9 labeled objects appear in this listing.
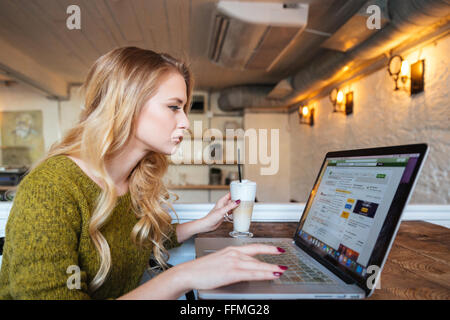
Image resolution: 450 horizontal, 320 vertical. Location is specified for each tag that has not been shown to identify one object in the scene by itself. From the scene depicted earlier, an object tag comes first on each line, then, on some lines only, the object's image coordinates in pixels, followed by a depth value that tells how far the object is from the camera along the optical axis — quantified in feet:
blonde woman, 1.98
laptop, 1.99
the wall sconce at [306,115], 15.88
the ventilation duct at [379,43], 6.28
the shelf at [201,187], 18.22
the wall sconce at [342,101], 12.00
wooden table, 2.09
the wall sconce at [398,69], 8.69
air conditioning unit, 8.23
